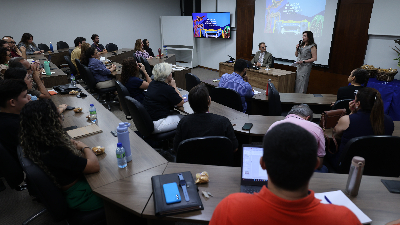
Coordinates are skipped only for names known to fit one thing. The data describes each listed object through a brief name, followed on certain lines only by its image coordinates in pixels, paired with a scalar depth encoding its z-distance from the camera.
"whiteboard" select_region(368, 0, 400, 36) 4.52
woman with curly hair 1.51
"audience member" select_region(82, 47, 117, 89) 4.99
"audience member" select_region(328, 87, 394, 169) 2.02
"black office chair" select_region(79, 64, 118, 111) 4.79
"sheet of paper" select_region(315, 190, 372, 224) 1.28
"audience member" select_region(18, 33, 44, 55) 6.35
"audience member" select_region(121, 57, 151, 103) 3.75
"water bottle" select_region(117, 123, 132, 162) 1.81
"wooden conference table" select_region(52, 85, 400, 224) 1.34
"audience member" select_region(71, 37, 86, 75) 5.93
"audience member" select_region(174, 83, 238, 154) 2.04
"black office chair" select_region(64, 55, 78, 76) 5.66
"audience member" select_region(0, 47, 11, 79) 3.97
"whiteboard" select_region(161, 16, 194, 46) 9.26
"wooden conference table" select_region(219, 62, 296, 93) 5.49
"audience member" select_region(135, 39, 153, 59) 6.73
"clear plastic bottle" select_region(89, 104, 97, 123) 2.64
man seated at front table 6.23
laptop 1.48
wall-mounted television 8.32
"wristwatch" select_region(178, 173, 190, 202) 1.41
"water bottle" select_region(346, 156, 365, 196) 1.37
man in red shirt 0.74
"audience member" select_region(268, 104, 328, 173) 1.79
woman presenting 5.16
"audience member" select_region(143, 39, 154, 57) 7.48
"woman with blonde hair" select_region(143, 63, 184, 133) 2.98
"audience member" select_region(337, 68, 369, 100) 3.20
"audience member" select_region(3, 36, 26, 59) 5.29
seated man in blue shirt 3.63
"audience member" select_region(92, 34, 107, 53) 7.15
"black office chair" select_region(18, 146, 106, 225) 1.45
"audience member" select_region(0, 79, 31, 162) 2.01
